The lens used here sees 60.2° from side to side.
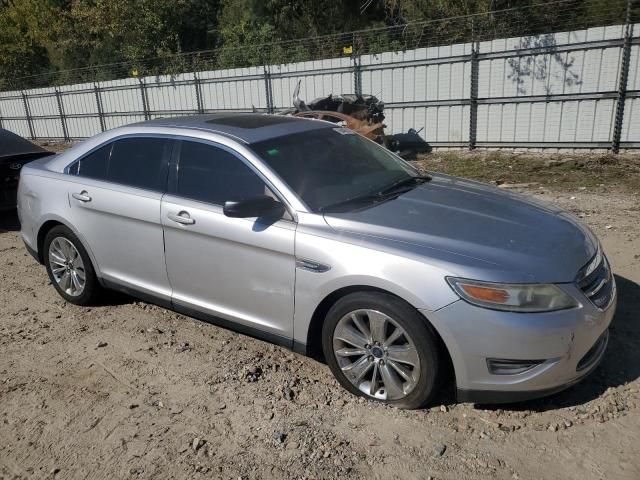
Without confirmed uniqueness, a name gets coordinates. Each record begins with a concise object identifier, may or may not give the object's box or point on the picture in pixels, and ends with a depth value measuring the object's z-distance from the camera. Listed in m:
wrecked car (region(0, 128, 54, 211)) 7.52
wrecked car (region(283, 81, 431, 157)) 12.65
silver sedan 2.83
